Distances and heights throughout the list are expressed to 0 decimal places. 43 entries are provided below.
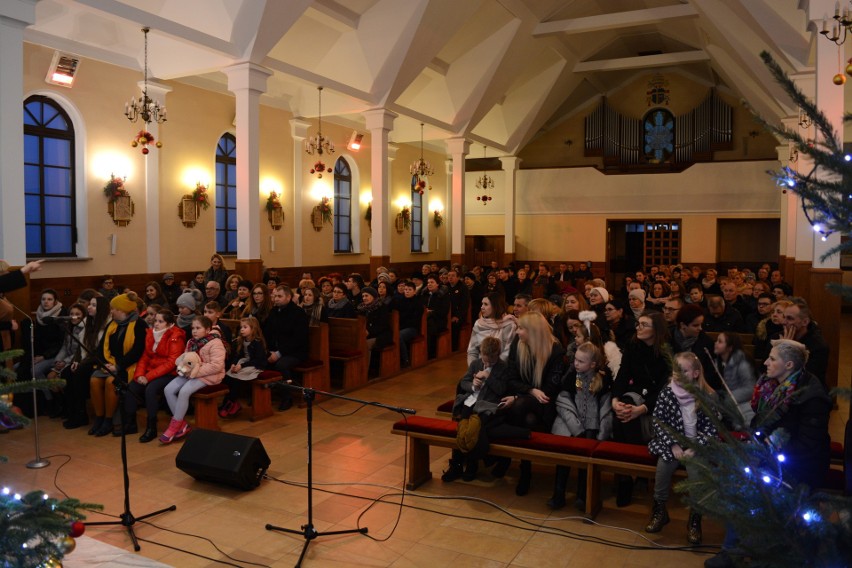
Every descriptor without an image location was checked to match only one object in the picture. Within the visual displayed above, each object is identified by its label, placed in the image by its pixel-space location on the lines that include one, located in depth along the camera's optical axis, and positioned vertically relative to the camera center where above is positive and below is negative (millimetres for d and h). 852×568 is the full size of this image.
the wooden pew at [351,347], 8352 -1094
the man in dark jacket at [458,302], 11453 -702
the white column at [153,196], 12125 +1173
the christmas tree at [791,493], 1702 -633
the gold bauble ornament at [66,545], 2178 -928
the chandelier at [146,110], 9556 +2306
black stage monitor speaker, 4887 -1470
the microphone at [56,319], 7113 -647
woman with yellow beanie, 6520 -944
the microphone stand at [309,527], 3926 -1665
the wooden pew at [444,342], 10672 -1308
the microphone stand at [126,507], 4230 -1617
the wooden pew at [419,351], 9844 -1327
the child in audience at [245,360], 6964 -1055
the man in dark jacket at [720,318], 7781 -664
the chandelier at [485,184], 21019 +2570
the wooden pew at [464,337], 11562 -1313
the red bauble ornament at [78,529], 2737 -1142
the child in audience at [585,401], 4895 -1045
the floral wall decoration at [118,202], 11539 +1014
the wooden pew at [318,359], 7719 -1157
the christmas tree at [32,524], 2059 -830
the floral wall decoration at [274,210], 15031 +1134
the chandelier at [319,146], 13531 +2356
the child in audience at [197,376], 6262 -1112
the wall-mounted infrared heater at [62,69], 10484 +3006
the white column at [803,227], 9172 +477
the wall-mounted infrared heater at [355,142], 16466 +2942
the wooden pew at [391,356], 9156 -1317
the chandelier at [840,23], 6527 +2396
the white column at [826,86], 8109 +2136
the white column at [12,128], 7066 +1406
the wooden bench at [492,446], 4590 -1314
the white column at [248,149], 10438 +1754
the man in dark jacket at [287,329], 7602 -781
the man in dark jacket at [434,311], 10578 -800
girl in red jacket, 6355 -1028
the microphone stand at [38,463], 5478 -1670
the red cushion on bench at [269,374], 7113 -1216
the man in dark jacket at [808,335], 5832 -641
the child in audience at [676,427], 4145 -1049
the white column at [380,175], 13773 +1806
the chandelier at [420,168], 16688 +2331
